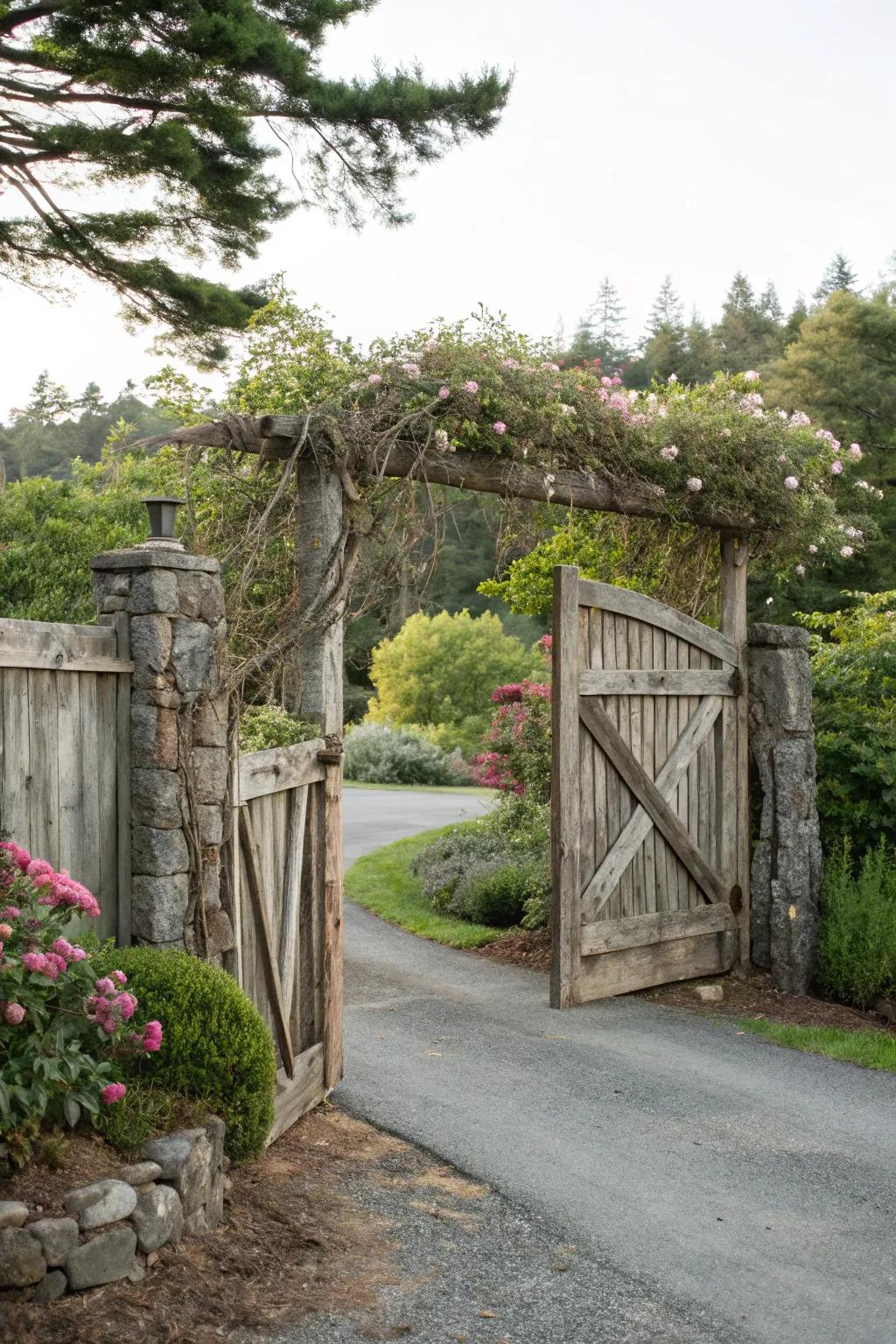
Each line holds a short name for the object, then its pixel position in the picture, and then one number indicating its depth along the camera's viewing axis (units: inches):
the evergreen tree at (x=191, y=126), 351.3
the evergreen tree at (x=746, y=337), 1469.0
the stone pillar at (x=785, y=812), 338.0
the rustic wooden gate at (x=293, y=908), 200.7
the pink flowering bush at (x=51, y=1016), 137.6
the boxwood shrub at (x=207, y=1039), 161.2
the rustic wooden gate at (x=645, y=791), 308.2
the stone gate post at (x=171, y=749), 178.2
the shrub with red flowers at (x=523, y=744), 408.2
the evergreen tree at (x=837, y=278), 1727.4
